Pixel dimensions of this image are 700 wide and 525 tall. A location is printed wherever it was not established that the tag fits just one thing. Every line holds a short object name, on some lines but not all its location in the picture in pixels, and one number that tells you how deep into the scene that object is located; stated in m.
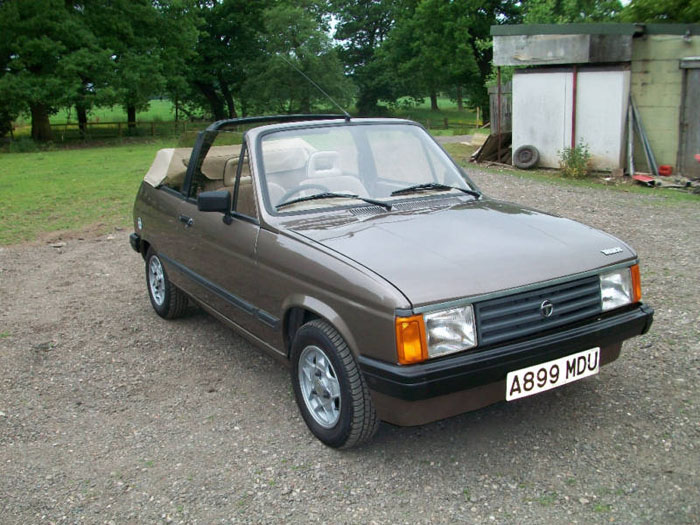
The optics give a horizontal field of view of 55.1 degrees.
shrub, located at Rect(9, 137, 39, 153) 28.56
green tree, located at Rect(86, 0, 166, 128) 31.95
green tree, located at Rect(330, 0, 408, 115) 59.88
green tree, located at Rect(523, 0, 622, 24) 24.39
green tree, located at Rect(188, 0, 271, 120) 50.72
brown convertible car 3.18
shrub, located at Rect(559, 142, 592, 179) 14.80
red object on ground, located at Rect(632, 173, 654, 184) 13.58
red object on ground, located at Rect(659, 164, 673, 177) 14.30
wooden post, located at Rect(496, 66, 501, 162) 17.75
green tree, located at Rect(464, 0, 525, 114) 46.84
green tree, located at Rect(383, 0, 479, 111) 45.81
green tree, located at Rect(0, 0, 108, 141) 28.88
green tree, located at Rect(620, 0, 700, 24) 20.45
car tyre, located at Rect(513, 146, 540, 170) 16.28
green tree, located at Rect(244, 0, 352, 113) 48.16
